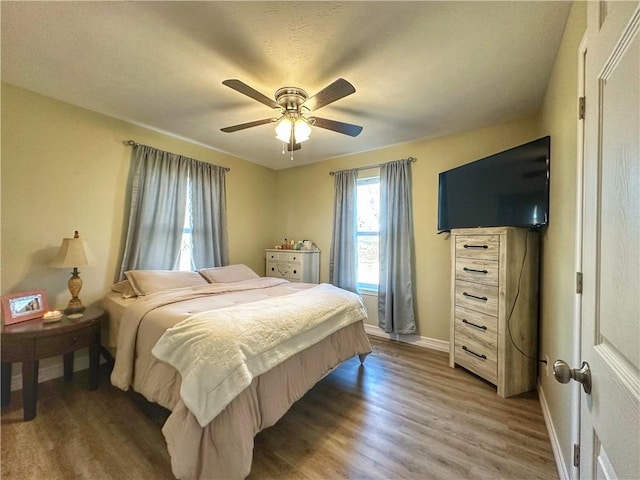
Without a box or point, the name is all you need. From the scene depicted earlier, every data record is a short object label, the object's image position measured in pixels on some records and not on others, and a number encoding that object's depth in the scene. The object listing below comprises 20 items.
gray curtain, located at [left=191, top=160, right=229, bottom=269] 3.37
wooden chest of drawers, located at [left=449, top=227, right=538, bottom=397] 2.17
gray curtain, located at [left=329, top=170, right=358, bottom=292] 3.74
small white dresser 3.87
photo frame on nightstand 1.91
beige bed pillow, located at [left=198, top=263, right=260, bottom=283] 3.08
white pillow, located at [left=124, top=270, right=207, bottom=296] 2.46
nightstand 1.80
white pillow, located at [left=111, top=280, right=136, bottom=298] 2.56
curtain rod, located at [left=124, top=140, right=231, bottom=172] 2.79
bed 1.29
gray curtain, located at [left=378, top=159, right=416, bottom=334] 3.28
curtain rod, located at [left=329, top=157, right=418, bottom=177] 3.29
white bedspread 1.30
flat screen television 1.91
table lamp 2.18
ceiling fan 1.84
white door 0.51
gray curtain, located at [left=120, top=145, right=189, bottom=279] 2.80
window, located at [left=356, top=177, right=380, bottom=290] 3.69
